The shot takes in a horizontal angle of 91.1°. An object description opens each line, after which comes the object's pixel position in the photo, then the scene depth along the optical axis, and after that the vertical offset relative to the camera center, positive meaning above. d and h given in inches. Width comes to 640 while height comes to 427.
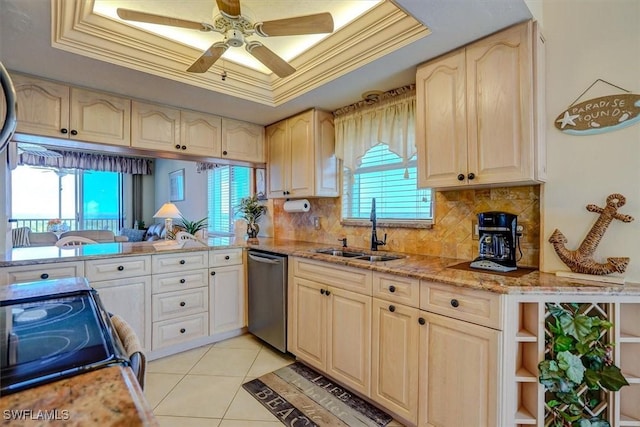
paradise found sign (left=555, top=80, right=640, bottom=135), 58.7 +19.3
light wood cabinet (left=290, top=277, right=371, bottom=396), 78.2 -32.6
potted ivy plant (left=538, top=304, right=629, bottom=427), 53.1 -26.7
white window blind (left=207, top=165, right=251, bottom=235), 183.3 +12.3
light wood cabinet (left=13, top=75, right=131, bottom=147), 86.9 +30.2
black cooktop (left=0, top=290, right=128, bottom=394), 22.8 -11.5
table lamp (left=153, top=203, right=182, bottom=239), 146.0 +0.1
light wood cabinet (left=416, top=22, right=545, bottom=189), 64.7 +22.6
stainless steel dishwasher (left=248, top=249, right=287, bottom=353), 102.7 -29.1
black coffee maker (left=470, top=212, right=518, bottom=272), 69.6 -5.7
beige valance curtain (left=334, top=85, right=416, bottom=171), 96.3 +29.2
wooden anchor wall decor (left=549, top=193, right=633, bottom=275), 58.8 -7.5
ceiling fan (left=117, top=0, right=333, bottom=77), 59.8 +37.5
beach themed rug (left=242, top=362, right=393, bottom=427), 73.5 -48.1
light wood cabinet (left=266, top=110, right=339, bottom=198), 117.2 +22.3
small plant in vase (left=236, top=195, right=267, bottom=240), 148.5 +0.6
